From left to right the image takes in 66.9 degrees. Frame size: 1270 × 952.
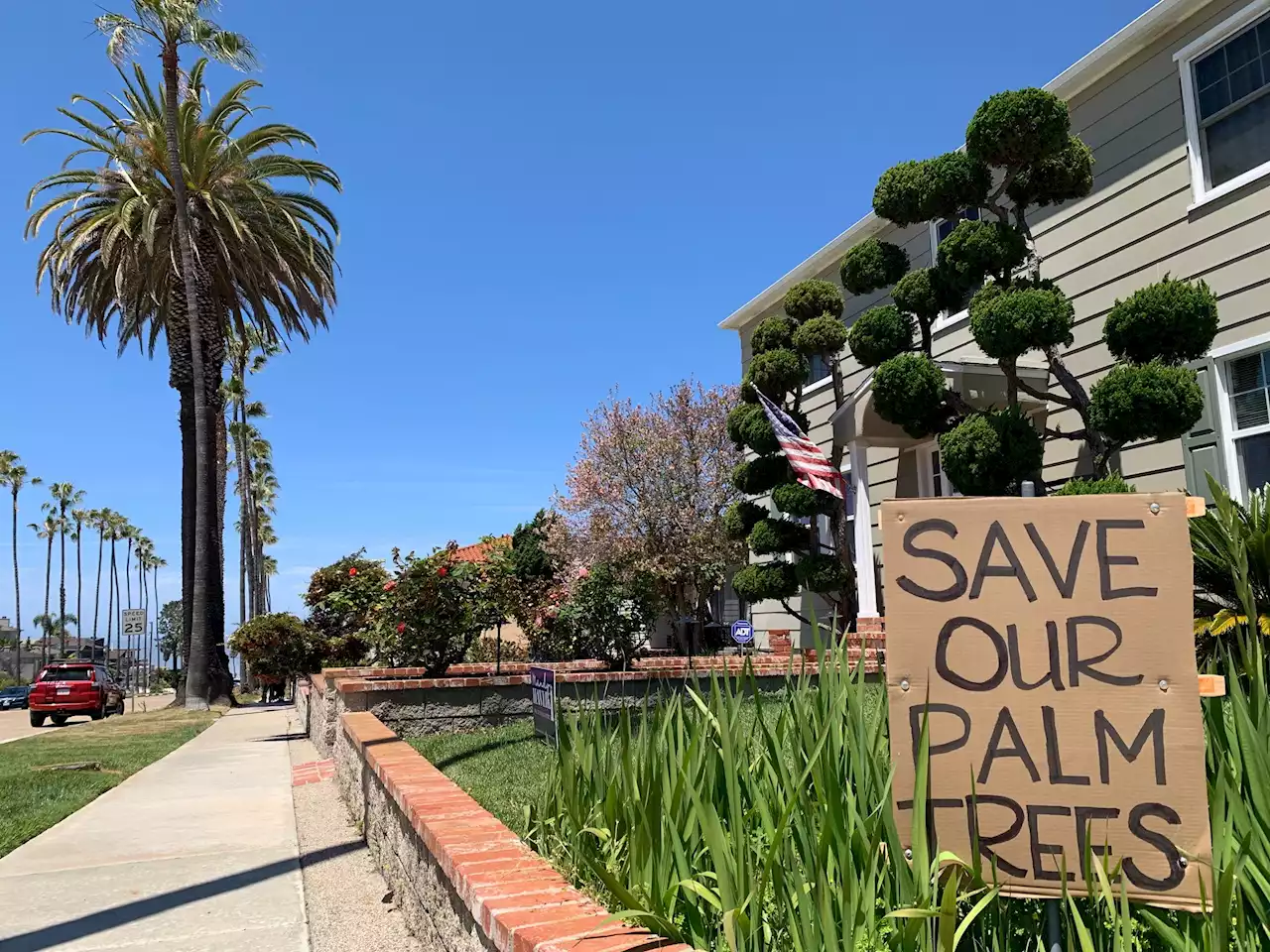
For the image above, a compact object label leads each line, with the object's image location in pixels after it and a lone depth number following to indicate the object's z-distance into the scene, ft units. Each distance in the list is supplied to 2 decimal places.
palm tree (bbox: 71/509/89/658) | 316.60
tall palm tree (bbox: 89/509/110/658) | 332.60
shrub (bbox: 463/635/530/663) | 58.08
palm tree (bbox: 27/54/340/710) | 74.38
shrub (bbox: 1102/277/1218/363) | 27.68
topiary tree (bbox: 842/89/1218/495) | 27.84
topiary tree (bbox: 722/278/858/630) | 45.50
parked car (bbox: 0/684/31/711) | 148.24
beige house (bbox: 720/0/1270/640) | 30.30
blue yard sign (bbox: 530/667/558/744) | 19.05
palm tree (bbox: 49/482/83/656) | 280.92
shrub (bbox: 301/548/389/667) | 47.37
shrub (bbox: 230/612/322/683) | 50.19
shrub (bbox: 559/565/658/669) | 33.96
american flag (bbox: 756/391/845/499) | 43.14
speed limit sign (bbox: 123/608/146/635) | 84.07
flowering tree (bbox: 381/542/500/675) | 33.65
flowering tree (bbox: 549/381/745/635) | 73.56
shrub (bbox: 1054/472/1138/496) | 26.78
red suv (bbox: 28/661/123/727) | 76.23
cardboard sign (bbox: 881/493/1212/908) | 7.68
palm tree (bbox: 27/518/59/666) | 304.91
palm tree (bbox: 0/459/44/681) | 236.43
